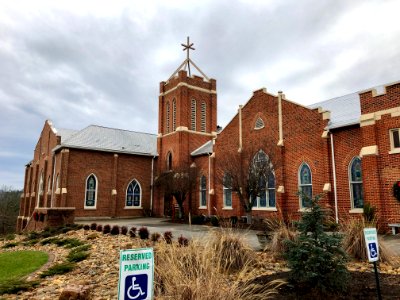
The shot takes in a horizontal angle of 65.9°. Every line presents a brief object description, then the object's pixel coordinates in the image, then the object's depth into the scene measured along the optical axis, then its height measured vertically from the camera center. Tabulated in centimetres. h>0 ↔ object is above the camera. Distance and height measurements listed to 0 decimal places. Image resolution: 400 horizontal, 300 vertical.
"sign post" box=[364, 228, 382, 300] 455 -63
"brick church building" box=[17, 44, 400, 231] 1404 +310
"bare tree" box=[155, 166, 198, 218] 2375 +150
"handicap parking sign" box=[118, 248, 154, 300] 265 -63
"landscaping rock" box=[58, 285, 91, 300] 518 -154
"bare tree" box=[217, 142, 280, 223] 1697 +153
